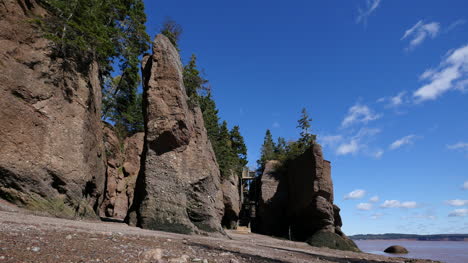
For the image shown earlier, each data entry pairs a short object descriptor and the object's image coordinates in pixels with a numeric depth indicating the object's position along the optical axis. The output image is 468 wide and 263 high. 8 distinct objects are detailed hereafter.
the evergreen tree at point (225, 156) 34.72
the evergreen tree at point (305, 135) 45.52
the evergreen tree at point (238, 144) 50.34
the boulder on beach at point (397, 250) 33.46
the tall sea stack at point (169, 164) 12.20
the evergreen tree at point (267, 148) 52.77
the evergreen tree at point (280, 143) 62.31
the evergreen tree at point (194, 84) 20.56
